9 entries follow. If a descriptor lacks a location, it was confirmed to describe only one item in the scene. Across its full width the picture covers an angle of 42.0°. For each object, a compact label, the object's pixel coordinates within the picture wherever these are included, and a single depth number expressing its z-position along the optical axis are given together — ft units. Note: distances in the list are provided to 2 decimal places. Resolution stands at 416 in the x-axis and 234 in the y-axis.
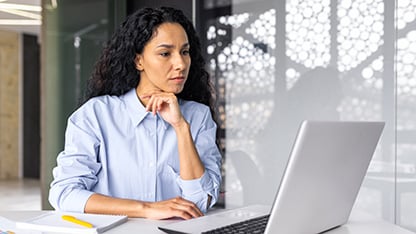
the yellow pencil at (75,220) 4.30
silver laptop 3.35
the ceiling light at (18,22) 28.89
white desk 4.48
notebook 4.23
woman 5.72
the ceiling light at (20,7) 24.54
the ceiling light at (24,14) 25.77
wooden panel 32.66
